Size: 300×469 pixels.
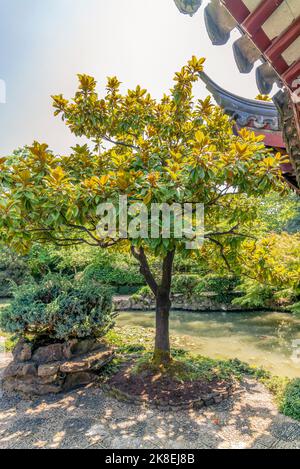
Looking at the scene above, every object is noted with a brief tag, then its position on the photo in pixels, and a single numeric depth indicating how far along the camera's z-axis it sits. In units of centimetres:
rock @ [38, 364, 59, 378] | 375
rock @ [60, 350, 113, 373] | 380
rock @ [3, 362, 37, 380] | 385
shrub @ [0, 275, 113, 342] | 405
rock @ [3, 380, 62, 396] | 374
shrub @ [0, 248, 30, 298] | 1640
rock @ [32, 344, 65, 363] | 395
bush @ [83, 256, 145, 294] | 1470
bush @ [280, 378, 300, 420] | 319
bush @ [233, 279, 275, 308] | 924
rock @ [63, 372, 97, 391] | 389
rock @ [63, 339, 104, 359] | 401
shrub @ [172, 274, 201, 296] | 1214
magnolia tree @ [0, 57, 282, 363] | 275
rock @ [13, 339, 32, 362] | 400
